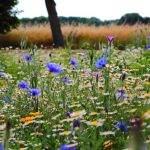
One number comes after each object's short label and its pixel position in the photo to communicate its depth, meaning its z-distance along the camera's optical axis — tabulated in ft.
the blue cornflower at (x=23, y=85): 11.57
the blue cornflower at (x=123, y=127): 7.04
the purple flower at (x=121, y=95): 9.42
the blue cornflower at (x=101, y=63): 10.60
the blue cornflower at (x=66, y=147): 4.92
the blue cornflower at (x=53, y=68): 10.28
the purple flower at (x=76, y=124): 5.58
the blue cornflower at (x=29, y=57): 13.35
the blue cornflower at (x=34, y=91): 10.30
